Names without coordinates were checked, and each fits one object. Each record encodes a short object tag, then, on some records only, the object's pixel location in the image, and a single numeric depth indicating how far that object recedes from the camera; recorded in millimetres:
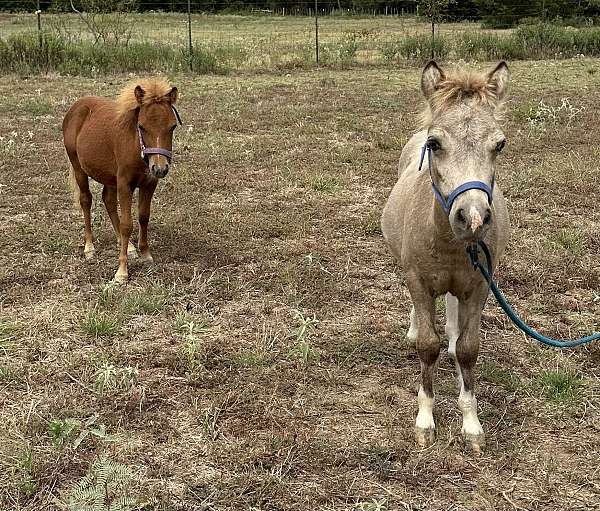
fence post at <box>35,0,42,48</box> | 16231
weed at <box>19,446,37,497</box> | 2900
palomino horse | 2643
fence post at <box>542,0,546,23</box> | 21875
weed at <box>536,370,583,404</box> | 3596
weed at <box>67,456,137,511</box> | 2650
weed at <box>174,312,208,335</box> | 4304
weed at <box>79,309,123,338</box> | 4316
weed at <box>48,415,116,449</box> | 3113
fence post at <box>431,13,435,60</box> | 18312
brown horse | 4855
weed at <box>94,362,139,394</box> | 3676
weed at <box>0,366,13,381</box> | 3793
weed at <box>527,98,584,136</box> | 9961
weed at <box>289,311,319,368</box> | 3982
